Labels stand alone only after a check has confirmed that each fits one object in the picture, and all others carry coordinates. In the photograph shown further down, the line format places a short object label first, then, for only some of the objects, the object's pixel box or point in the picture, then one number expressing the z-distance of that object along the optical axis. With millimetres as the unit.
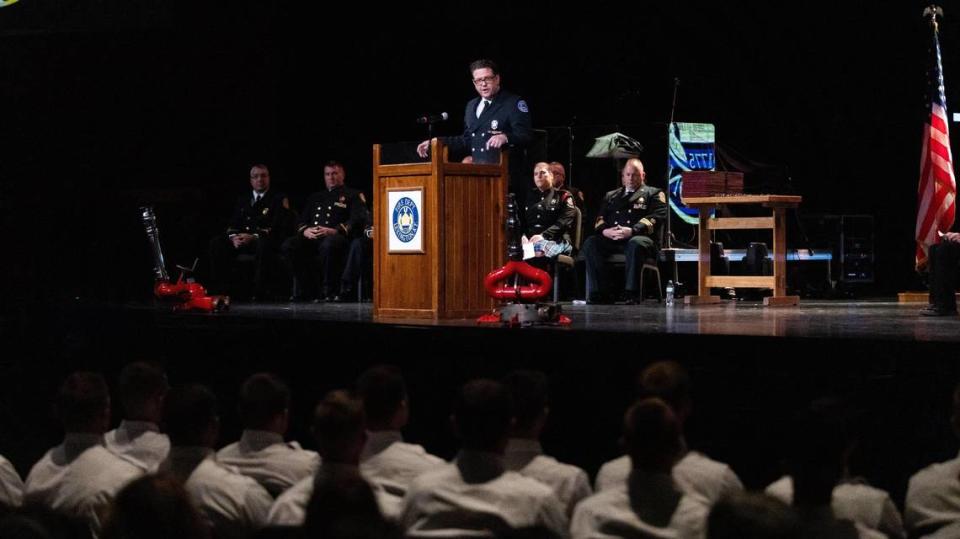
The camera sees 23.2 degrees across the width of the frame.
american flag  15982
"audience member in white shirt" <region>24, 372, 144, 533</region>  6115
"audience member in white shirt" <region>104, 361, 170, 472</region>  7390
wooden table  15544
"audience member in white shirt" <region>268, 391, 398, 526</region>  5567
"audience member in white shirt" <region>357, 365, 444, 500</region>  6292
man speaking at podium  12988
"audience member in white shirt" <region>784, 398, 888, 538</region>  4636
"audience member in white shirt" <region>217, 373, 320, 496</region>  6689
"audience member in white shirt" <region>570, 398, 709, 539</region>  4877
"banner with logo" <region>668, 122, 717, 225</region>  20073
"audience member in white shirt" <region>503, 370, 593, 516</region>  5999
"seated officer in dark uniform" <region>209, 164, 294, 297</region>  18120
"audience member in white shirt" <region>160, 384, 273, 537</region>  5868
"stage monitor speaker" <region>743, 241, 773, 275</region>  18516
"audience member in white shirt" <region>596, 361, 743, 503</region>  5903
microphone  11359
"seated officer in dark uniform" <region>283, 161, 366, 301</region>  17412
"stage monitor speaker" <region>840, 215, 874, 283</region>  19762
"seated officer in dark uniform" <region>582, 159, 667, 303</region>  16733
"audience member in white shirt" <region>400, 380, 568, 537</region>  5033
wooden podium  11700
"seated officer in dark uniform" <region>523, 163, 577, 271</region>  17200
